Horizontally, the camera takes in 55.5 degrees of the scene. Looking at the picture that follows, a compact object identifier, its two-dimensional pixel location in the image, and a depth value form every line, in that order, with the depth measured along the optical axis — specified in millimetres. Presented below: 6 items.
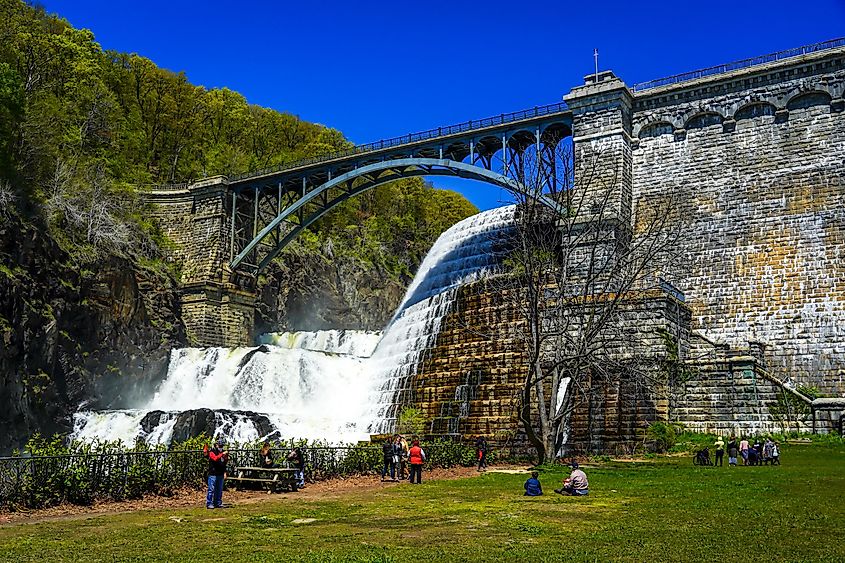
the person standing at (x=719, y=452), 21467
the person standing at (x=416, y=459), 18969
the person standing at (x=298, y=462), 19125
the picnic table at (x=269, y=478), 18281
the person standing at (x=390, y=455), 20625
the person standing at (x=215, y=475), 14909
